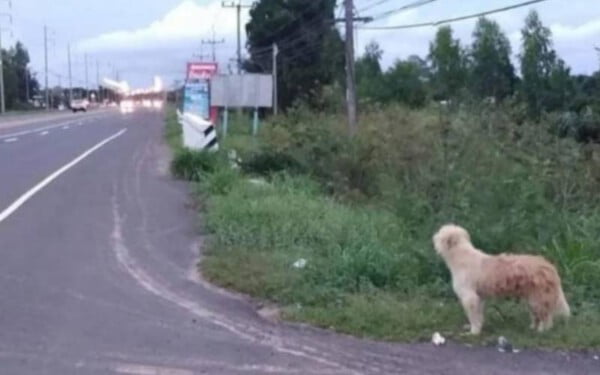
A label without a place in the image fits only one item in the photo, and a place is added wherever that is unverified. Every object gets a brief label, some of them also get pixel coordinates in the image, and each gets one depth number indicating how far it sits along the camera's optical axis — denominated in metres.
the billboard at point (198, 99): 40.16
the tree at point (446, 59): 53.41
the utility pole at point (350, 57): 26.66
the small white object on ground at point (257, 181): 20.62
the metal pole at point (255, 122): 34.56
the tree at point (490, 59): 48.92
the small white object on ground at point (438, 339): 9.06
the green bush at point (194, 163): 24.31
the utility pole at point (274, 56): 58.78
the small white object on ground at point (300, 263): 12.05
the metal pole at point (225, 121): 37.32
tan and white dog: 9.29
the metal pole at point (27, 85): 152.38
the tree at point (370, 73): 53.84
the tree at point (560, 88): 38.25
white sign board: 34.50
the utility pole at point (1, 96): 111.90
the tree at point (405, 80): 51.88
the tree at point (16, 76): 141.11
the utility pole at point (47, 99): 158.99
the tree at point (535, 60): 42.82
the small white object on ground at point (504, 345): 8.88
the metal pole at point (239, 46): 76.66
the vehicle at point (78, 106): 134.38
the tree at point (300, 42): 63.91
